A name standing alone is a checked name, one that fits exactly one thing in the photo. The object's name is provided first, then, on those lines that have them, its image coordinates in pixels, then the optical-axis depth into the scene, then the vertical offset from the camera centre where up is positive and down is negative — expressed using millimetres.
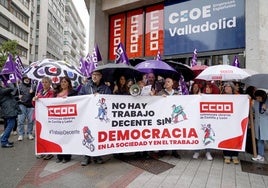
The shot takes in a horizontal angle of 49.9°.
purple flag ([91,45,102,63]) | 9156 +1270
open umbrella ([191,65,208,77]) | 7914 +772
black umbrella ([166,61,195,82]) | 7445 +716
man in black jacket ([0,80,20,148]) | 7426 -402
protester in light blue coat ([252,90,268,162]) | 6098 -464
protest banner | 5844 -542
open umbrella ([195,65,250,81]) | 6125 +528
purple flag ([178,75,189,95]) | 7847 +286
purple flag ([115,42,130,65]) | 7656 +1103
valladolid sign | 10252 +2757
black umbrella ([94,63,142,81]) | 6405 +532
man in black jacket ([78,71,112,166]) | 5994 +166
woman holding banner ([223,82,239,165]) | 6062 -1186
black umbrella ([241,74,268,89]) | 5686 +364
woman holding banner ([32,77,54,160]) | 6743 +146
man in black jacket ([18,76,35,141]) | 8250 -235
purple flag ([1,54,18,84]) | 8427 +717
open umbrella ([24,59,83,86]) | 7242 +655
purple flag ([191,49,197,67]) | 9754 +1254
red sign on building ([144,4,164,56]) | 12406 +2897
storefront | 9977 +2704
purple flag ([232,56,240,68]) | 8838 +1095
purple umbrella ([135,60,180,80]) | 6422 +689
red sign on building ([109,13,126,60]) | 13648 +3126
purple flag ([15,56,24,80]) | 8680 +886
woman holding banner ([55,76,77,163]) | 6180 +97
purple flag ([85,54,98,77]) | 8800 +1022
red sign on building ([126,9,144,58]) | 13047 +2881
